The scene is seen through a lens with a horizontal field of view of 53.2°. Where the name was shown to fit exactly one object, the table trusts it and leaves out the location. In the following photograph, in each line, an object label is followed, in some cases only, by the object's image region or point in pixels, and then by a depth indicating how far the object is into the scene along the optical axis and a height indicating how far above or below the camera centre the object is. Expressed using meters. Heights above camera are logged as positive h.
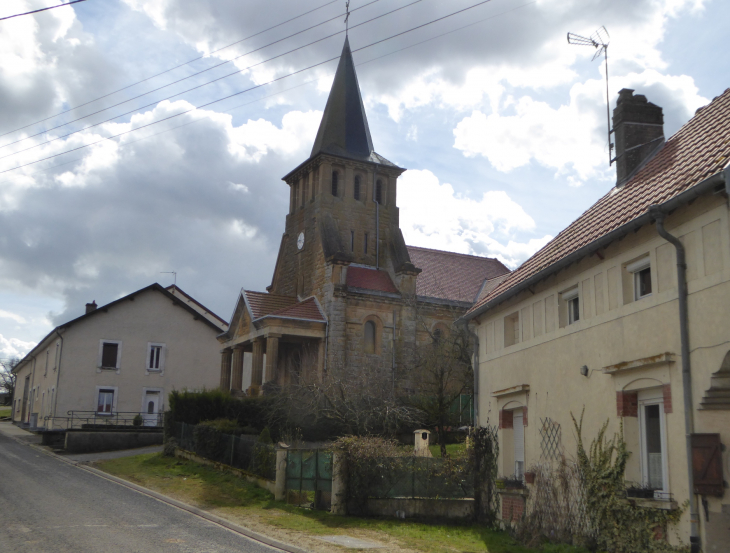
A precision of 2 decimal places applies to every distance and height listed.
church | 37.53 +8.32
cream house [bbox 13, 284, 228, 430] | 40.56 +3.63
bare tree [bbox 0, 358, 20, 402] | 97.45 +6.03
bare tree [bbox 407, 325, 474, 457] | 28.33 +2.28
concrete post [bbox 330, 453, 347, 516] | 17.55 -1.42
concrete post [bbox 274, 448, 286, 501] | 18.94 -1.38
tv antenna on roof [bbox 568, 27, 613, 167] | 16.62 +7.41
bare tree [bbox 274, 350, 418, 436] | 27.38 +0.79
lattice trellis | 13.92 -0.15
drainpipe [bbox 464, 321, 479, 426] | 18.38 +1.42
